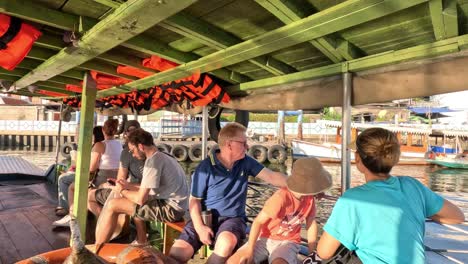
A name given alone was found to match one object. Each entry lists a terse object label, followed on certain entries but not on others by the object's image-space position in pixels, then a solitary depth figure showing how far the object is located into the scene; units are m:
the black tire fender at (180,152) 23.33
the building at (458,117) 36.16
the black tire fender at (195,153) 23.34
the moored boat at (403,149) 24.64
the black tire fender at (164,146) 22.23
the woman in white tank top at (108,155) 4.59
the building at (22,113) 42.66
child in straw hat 2.43
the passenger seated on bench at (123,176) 4.17
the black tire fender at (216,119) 4.74
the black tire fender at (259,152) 23.45
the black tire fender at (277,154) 23.43
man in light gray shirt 3.48
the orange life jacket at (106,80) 3.99
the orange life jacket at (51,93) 6.02
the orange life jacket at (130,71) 3.69
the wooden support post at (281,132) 28.05
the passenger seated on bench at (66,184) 4.82
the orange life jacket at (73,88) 5.18
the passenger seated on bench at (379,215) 1.64
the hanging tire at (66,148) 17.22
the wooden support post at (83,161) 3.49
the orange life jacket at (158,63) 3.31
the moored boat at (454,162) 22.81
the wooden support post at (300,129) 32.58
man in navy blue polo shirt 2.88
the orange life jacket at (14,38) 2.28
